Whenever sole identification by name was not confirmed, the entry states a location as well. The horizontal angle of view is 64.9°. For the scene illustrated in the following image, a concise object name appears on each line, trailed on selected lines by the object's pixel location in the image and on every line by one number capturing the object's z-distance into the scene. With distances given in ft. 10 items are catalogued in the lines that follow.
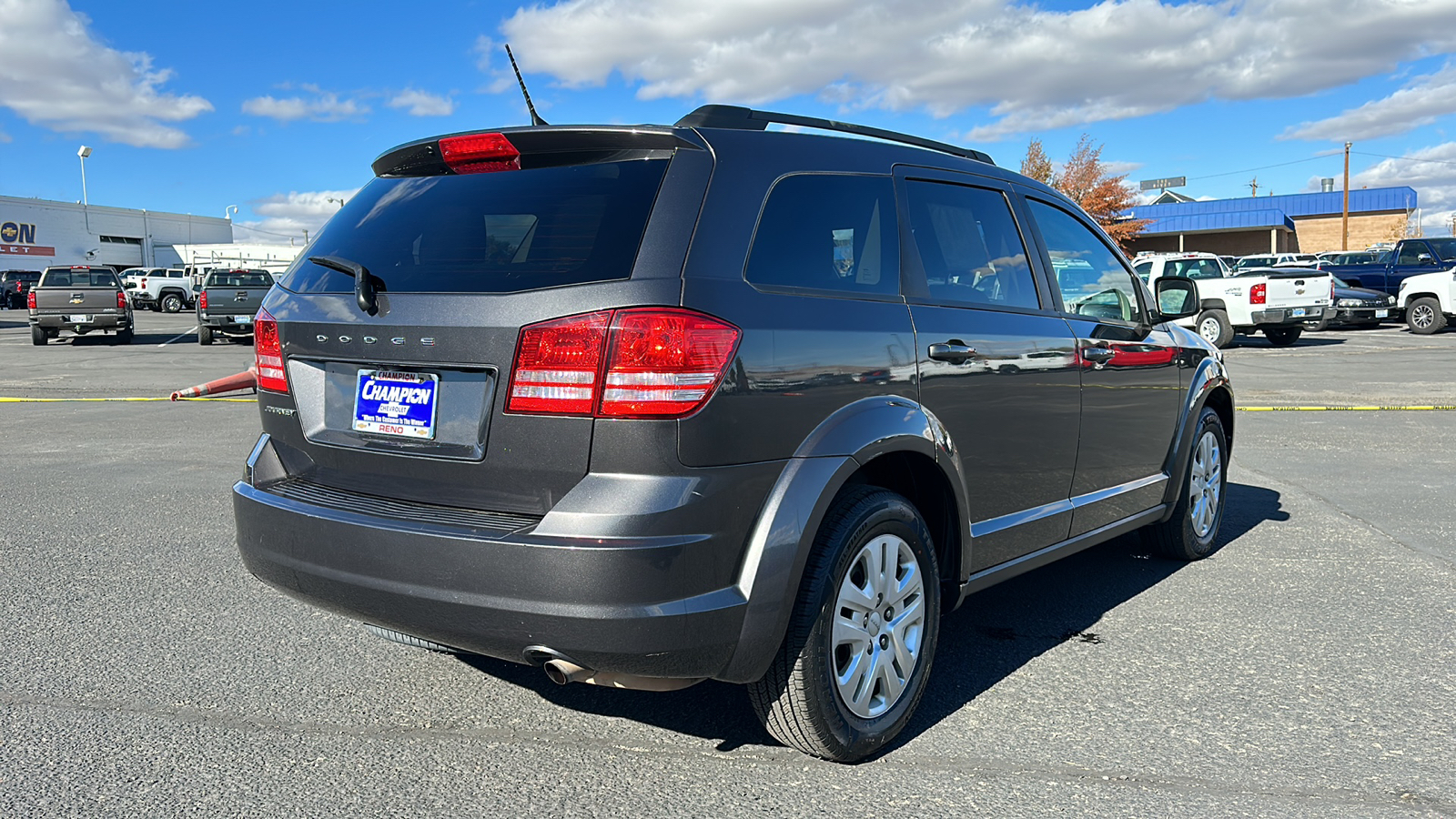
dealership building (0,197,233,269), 223.71
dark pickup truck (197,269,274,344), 80.59
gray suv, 9.02
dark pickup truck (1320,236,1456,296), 86.58
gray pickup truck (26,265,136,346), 81.46
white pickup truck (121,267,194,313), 149.69
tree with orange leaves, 170.30
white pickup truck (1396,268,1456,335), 78.48
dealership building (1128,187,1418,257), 206.18
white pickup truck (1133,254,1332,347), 69.21
